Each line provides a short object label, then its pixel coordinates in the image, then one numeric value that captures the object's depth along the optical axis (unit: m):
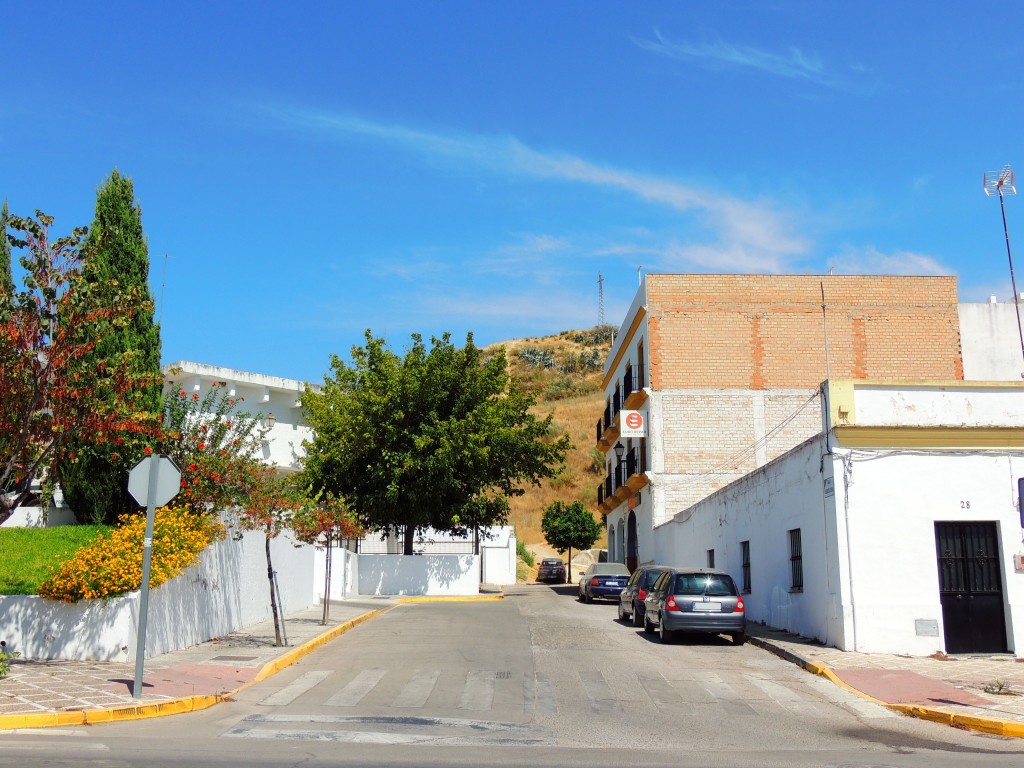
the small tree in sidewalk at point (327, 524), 17.21
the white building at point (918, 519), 16.23
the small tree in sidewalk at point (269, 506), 16.47
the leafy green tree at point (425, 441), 33.84
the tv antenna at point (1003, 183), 20.41
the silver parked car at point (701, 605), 18.20
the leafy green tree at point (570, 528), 58.19
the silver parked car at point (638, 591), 21.81
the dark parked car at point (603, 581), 31.98
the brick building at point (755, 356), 35.44
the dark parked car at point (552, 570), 51.53
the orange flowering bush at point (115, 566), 13.85
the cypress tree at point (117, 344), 21.47
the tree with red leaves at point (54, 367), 12.56
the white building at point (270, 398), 38.22
